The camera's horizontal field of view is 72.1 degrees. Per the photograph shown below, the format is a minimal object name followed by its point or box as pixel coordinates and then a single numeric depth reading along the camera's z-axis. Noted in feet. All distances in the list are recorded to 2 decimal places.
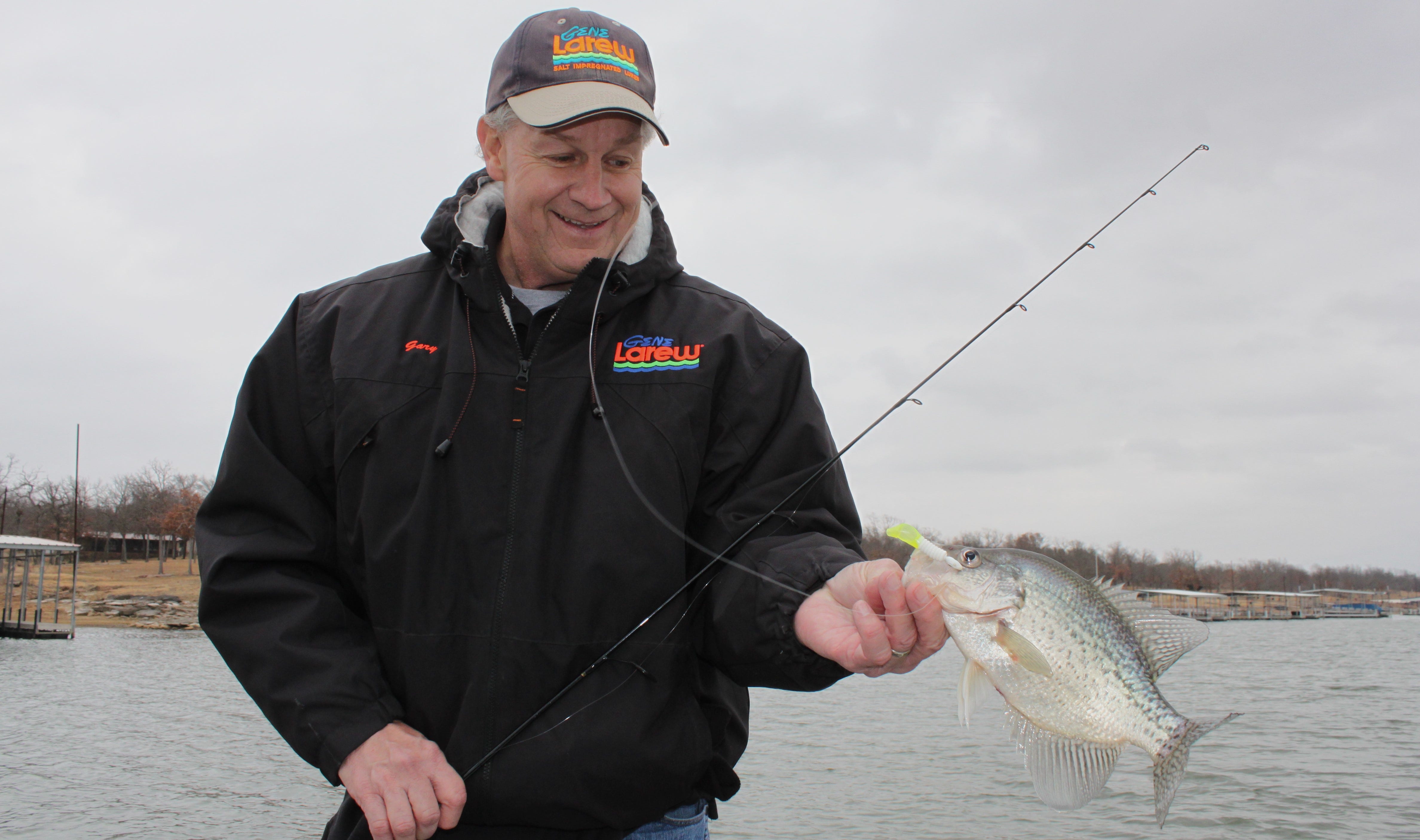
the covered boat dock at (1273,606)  437.99
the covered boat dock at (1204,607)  336.29
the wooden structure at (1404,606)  566.35
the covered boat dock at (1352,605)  517.55
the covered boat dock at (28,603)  110.32
